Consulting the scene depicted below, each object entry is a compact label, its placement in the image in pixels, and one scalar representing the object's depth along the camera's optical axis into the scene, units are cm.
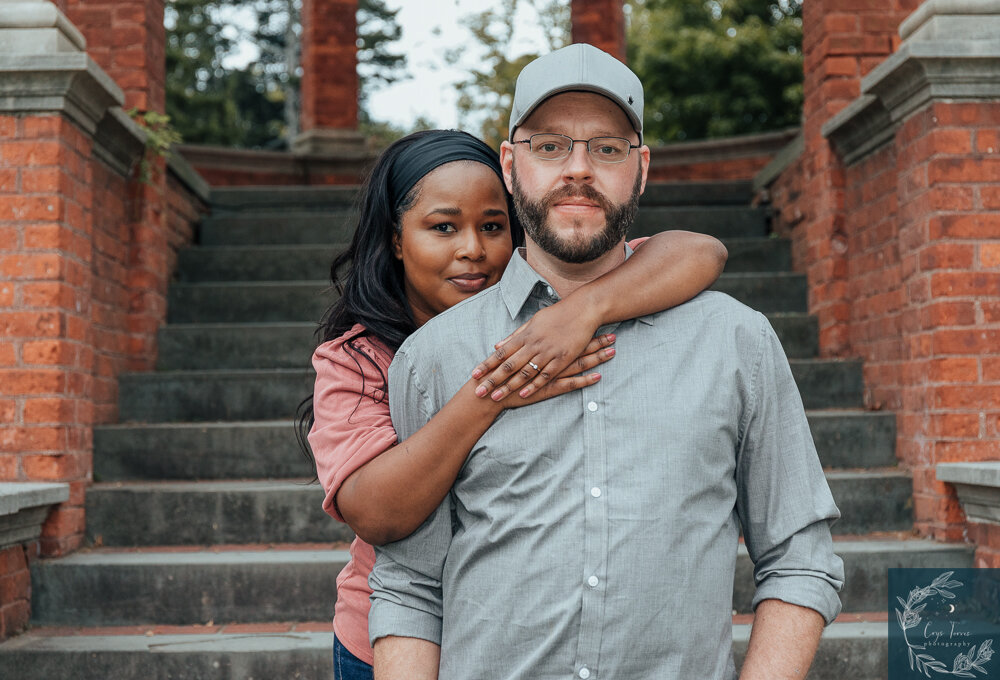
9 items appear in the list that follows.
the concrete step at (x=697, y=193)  644
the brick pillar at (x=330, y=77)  897
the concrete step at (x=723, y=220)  586
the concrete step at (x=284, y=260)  546
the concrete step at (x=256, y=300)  509
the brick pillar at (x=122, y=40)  484
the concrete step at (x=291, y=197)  654
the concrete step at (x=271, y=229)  594
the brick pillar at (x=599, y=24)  838
